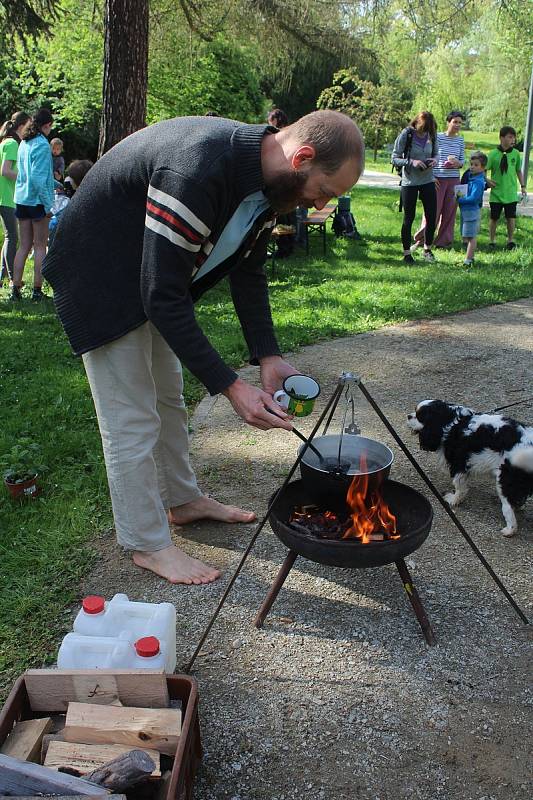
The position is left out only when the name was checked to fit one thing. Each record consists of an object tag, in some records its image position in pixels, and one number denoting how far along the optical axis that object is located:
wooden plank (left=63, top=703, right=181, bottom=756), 2.09
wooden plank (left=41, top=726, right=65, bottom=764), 2.09
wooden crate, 2.02
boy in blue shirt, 9.99
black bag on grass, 12.11
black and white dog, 3.69
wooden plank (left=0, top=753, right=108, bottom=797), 1.78
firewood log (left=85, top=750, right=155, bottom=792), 1.87
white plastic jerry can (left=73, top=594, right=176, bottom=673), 2.55
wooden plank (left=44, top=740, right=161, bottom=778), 2.00
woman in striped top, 10.75
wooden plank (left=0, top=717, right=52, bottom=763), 2.03
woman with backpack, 9.64
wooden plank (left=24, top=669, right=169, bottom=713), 2.20
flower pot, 4.00
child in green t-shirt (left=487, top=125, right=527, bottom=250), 10.95
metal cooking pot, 2.78
